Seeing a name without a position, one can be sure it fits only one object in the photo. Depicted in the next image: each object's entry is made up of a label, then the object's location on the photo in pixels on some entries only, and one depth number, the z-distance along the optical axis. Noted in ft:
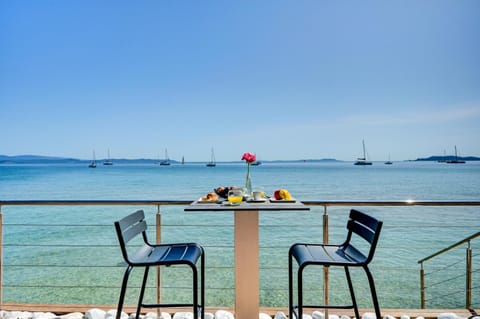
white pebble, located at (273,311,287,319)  6.15
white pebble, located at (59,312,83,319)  6.20
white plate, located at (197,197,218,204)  4.93
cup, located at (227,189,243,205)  4.80
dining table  5.51
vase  5.97
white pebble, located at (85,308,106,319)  6.21
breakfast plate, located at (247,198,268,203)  5.03
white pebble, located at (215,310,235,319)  6.20
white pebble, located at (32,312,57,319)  6.20
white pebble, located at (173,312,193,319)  6.31
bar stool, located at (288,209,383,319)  3.95
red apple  5.30
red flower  5.90
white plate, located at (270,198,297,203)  4.92
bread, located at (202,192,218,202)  5.12
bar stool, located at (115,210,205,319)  4.05
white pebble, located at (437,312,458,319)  6.04
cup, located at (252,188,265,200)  5.18
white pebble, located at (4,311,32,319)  6.25
